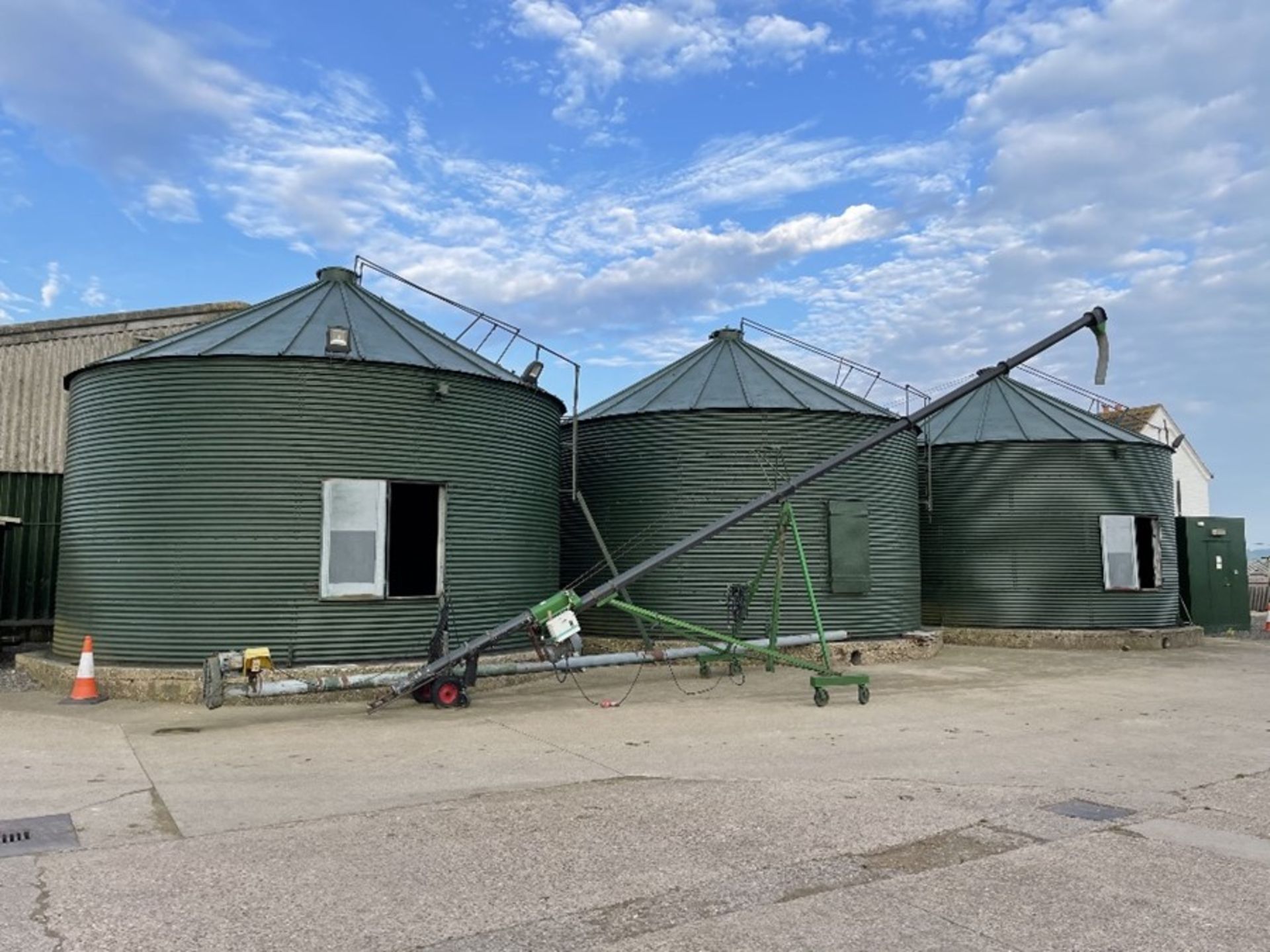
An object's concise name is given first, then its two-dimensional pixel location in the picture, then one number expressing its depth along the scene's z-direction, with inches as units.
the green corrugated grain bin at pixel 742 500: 628.4
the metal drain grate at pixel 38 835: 227.8
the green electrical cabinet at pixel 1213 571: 866.1
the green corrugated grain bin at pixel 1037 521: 773.9
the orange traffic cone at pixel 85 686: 442.9
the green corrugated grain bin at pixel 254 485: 458.9
